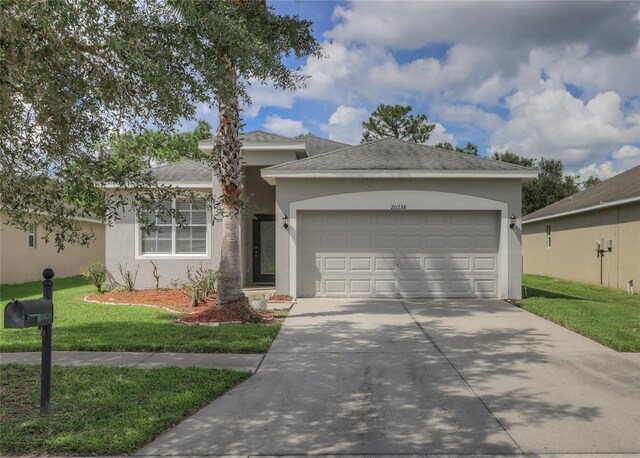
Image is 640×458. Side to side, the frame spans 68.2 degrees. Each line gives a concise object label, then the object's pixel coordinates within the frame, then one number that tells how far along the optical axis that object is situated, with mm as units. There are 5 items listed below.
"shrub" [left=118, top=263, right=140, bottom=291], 14281
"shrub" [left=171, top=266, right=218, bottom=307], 11581
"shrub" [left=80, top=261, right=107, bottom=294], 14258
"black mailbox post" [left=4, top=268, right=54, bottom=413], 4285
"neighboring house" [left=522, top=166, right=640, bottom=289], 15766
